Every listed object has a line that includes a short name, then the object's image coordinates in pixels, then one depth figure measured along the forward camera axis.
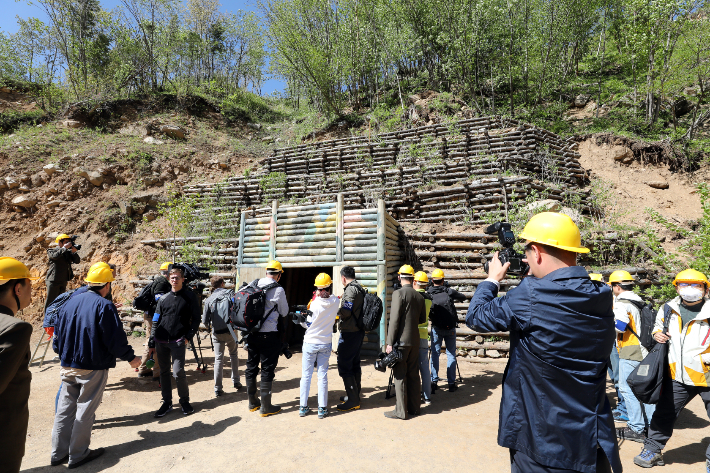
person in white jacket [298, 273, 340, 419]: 4.91
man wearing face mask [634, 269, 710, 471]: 3.33
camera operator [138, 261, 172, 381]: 5.91
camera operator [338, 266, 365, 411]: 5.16
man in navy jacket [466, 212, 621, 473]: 1.85
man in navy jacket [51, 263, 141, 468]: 3.83
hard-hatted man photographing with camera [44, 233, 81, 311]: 7.60
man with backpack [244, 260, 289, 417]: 4.92
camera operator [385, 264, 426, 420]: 4.83
